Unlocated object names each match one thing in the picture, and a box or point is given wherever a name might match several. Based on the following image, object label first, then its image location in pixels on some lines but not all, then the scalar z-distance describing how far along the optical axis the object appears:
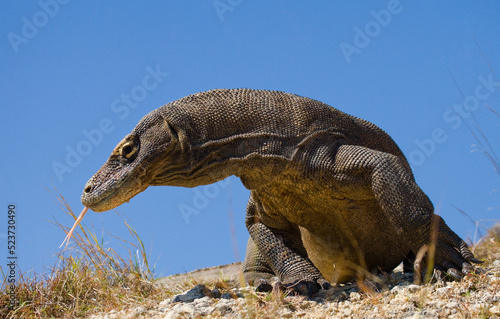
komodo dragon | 6.38
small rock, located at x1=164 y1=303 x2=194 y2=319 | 6.13
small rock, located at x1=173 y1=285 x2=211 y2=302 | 6.77
